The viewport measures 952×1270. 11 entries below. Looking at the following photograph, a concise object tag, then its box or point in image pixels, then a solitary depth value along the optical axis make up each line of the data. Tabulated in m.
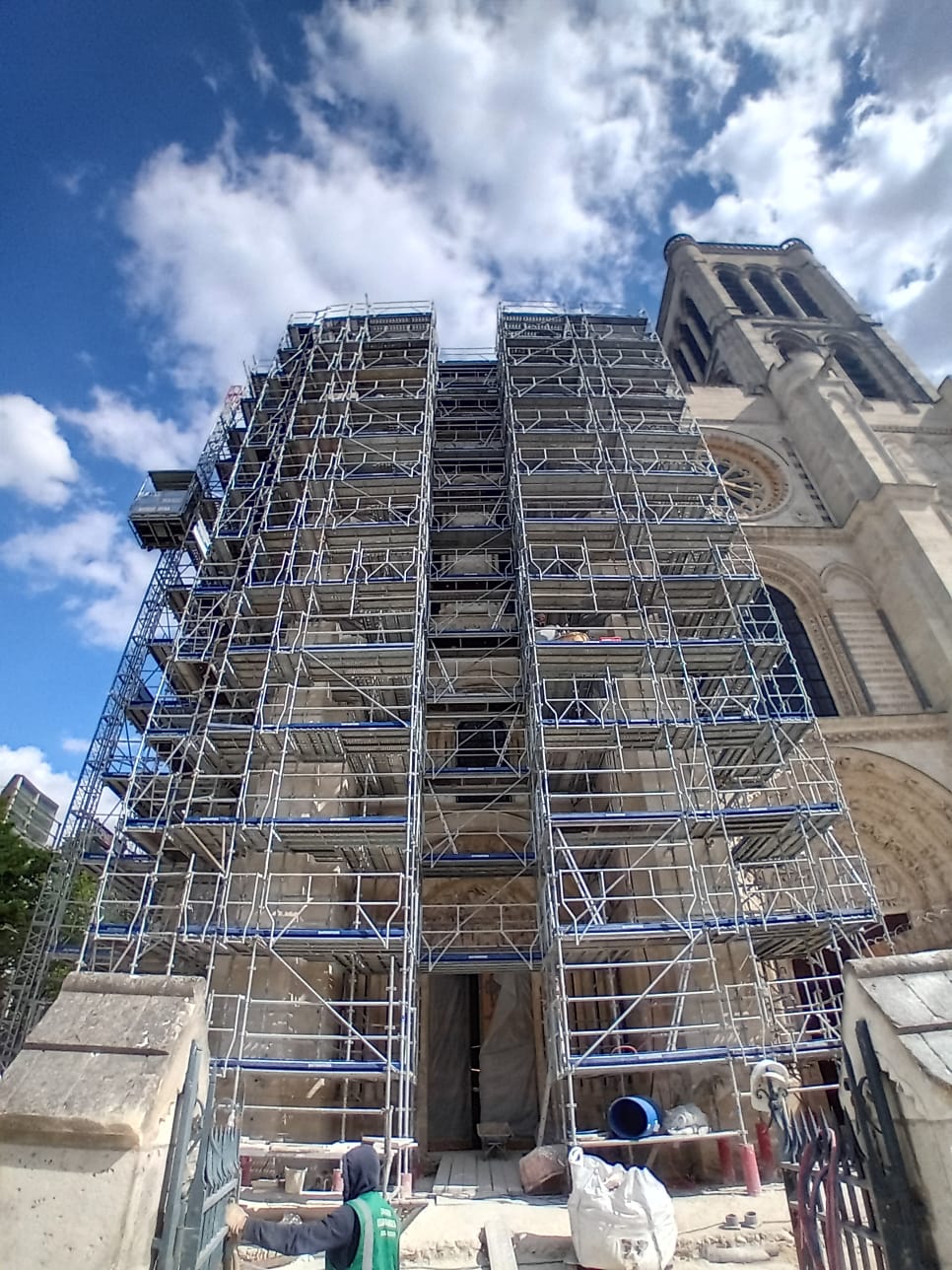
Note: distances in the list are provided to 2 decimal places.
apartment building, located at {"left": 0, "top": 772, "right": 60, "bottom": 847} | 33.72
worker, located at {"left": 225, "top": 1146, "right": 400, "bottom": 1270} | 2.65
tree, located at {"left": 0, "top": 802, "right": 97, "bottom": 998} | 13.98
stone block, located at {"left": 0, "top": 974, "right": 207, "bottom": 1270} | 2.10
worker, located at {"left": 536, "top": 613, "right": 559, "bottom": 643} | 11.43
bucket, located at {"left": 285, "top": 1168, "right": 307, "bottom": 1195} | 6.58
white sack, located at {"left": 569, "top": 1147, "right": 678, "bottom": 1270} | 4.40
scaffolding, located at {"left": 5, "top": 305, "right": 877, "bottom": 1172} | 8.85
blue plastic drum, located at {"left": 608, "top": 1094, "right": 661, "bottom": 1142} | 7.00
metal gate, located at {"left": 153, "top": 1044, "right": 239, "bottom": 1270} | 2.21
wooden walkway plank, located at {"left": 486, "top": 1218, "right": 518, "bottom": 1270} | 4.68
